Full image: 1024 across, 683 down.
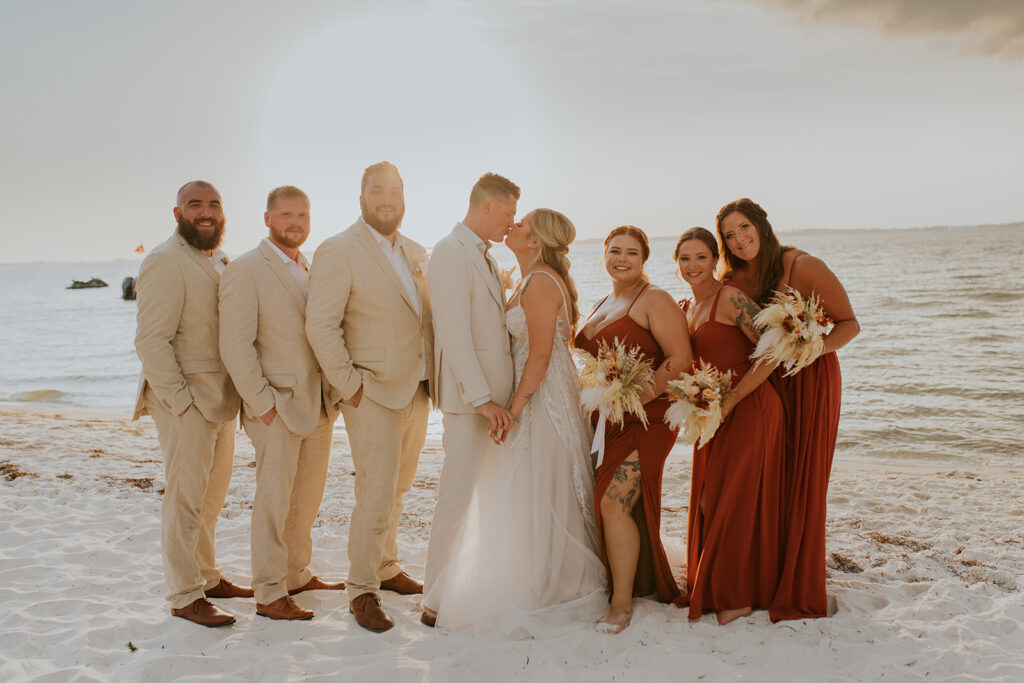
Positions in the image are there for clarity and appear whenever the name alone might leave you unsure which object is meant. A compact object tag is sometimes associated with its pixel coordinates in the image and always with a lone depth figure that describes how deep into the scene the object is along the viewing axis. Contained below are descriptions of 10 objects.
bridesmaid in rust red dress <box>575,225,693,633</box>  4.23
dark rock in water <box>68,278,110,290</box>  79.04
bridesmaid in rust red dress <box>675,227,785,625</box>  4.16
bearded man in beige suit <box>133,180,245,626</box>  4.05
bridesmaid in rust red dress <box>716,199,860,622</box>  4.15
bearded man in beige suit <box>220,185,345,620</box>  4.14
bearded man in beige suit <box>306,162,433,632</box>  4.19
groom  4.18
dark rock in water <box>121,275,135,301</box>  58.09
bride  4.20
